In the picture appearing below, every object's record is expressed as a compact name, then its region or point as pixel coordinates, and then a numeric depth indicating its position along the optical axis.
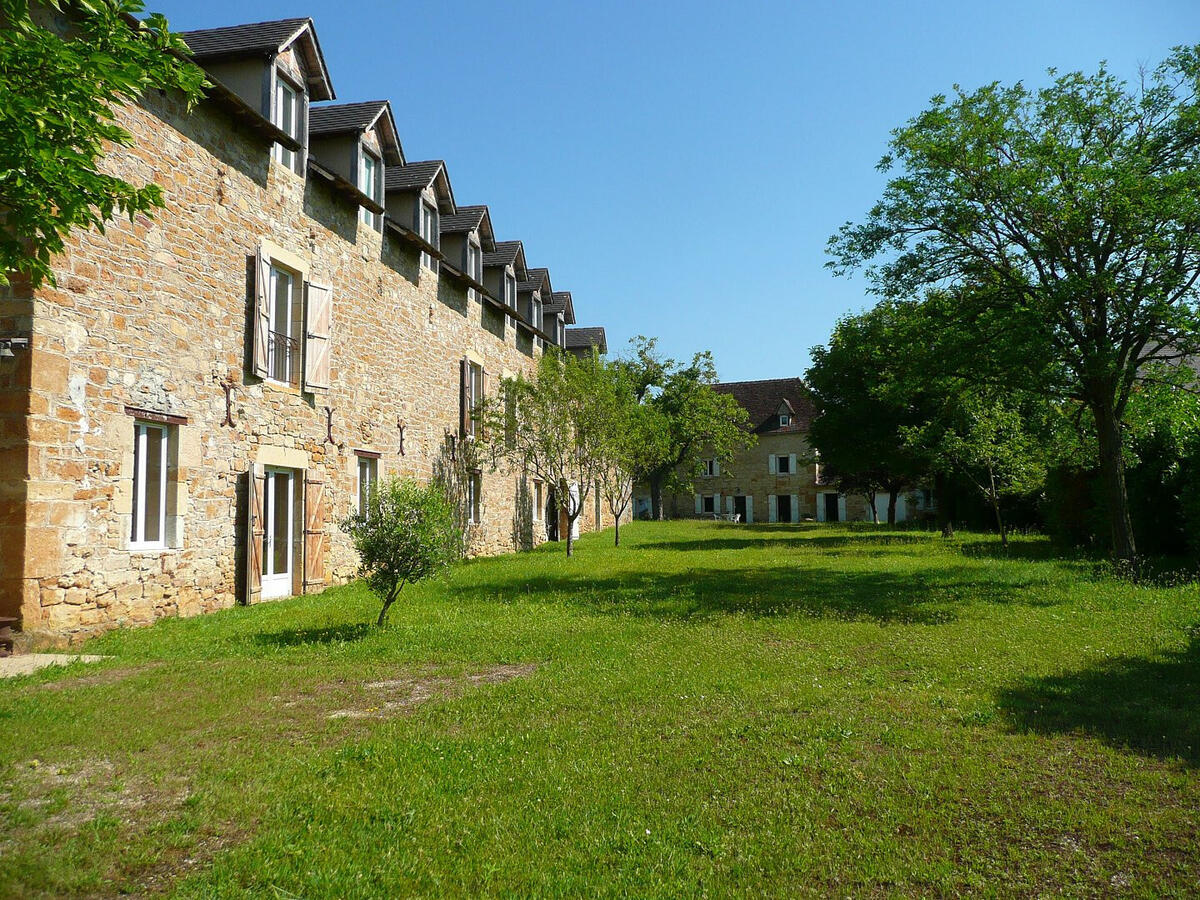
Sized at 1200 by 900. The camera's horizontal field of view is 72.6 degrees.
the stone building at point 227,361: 8.30
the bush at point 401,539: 9.33
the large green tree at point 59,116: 4.62
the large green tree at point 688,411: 42.16
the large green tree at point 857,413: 28.09
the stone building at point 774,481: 49.19
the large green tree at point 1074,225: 11.89
